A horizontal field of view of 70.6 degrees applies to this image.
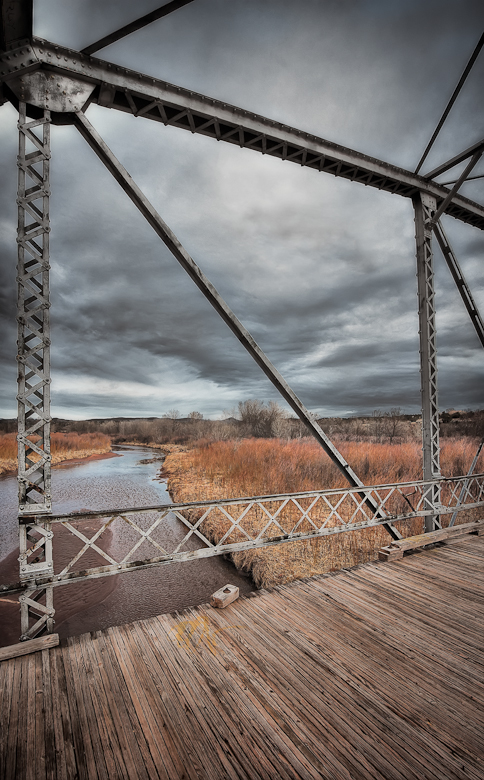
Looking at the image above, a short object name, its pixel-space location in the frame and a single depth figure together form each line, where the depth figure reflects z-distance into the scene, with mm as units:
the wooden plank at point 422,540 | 5844
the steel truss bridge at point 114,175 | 3559
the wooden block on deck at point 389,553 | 5801
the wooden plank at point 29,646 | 3152
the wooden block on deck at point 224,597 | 4117
